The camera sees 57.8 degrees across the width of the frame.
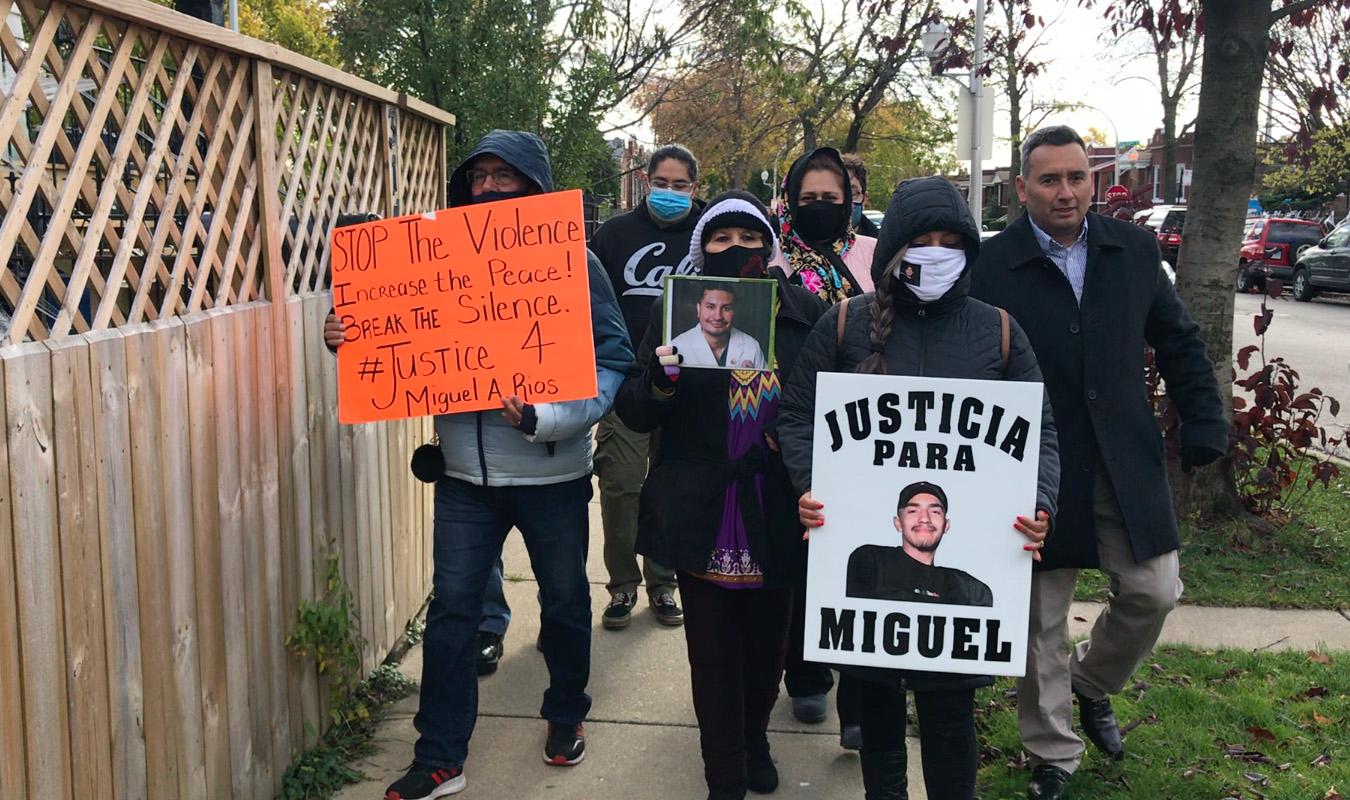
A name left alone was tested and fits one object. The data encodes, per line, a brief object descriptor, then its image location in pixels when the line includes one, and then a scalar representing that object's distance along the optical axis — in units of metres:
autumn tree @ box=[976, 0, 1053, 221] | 7.10
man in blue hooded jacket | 3.72
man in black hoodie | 5.18
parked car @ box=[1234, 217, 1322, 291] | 27.91
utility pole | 13.81
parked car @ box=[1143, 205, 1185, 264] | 28.21
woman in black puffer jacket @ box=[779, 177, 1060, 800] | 3.10
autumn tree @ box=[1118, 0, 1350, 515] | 6.21
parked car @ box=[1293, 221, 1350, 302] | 24.69
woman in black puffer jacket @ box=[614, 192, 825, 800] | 3.45
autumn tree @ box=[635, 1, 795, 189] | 14.78
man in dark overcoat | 3.60
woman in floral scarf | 4.17
